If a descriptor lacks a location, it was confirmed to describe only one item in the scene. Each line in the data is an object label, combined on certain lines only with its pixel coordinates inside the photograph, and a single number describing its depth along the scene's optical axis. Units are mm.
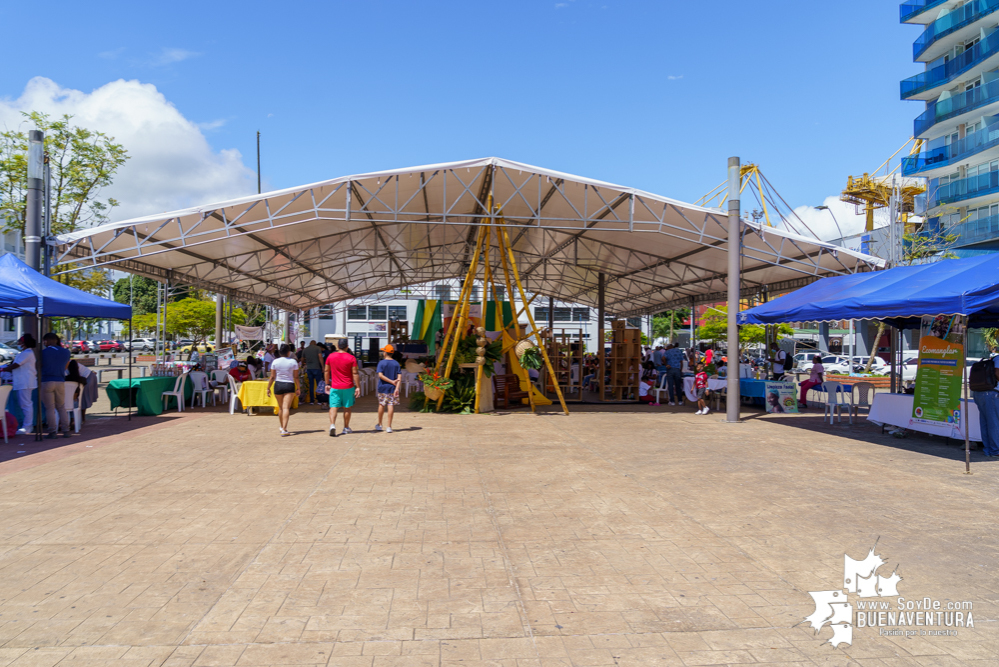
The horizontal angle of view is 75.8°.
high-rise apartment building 29438
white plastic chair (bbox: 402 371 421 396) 18331
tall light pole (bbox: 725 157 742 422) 12594
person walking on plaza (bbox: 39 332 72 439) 10156
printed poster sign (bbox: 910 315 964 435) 9586
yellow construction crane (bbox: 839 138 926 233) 37562
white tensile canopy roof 12875
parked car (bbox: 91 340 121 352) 54719
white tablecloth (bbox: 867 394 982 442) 9383
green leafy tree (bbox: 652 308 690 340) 64062
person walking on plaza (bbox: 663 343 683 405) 16188
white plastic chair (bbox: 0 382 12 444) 9519
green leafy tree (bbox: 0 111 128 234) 18391
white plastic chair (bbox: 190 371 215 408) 15195
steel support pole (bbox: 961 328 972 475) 7406
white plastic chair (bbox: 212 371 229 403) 16219
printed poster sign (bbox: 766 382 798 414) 14852
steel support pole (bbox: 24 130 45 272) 10820
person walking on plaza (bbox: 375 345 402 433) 10555
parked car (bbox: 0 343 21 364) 30791
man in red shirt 10070
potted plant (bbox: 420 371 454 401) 13625
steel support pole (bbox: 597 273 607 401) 17062
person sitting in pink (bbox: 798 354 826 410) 15384
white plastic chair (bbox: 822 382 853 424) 12578
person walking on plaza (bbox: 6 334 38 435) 9812
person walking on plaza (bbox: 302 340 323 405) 14789
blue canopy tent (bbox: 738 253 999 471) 8172
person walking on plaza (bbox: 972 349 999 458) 8914
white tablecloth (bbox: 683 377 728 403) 14906
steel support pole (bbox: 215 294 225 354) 22172
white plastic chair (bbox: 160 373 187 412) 14023
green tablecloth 13047
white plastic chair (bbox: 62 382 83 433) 10448
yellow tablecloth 13166
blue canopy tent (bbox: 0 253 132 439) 9234
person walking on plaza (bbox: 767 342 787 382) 18234
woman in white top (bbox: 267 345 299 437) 10201
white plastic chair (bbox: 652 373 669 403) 17612
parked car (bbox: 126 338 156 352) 56331
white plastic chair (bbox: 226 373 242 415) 13560
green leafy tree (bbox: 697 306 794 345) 42941
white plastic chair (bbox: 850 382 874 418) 13352
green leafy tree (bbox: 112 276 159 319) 63250
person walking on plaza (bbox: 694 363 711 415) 14055
